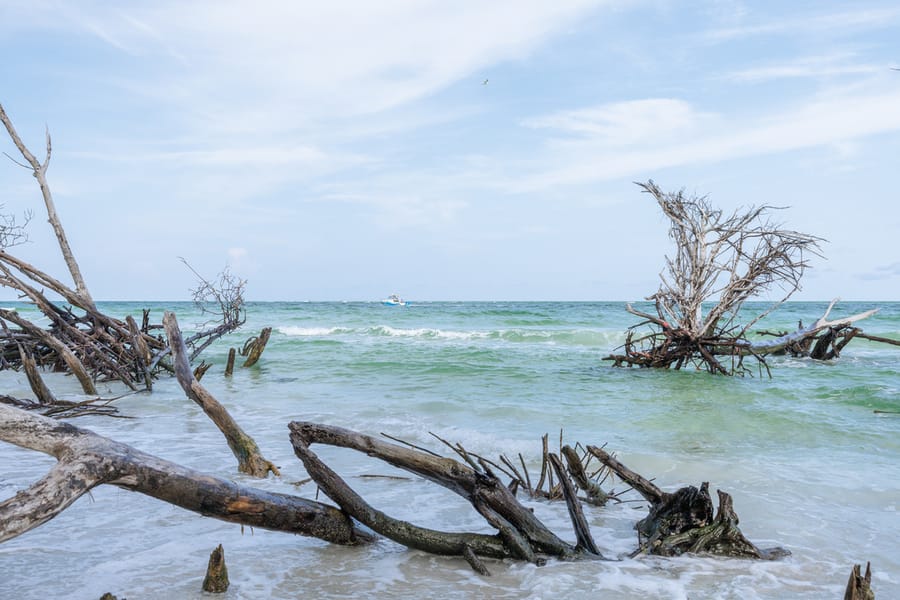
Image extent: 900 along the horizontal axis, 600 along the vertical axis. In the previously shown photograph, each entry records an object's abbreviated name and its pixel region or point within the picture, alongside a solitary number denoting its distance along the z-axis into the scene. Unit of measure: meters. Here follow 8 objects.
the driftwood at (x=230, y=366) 13.73
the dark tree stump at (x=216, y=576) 3.47
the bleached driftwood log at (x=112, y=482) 2.47
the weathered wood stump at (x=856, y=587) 2.70
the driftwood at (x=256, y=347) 15.50
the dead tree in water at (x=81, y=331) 9.45
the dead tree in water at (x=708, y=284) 12.81
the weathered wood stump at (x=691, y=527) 4.07
